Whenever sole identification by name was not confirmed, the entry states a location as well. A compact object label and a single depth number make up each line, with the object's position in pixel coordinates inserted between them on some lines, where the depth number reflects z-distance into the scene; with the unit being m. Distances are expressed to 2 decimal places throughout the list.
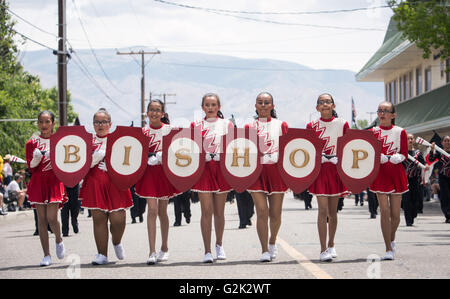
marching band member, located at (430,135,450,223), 16.84
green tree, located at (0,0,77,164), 36.94
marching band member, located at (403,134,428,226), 15.79
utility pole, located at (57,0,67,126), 28.20
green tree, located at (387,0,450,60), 25.00
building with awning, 34.09
